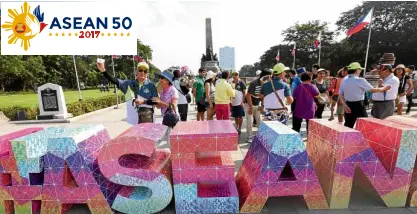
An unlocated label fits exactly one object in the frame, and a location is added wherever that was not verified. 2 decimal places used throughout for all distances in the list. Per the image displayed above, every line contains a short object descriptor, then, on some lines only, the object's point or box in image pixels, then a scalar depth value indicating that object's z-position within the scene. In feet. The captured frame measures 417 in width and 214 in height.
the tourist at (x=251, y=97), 19.99
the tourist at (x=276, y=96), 16.16
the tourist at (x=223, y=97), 19.81
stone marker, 37.24
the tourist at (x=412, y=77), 28.58
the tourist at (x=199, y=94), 24.74
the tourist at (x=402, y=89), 23.78
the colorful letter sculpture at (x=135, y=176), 10.02
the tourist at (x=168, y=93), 14.85
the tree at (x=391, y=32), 123.44
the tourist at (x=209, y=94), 21.98
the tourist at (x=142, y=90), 14.34
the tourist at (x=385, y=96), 15.78
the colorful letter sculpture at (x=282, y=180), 9.92
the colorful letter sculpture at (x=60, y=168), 9.93
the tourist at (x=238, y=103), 21.79
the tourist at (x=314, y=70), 28.26
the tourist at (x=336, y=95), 22.82
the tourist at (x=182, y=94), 22.04
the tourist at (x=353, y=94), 15.90
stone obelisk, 82.50
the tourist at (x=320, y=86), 22.81
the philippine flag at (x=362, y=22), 41.27
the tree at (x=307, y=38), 177.99
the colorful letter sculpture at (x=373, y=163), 9.87
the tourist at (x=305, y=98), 15.99
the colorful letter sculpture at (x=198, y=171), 9.95
